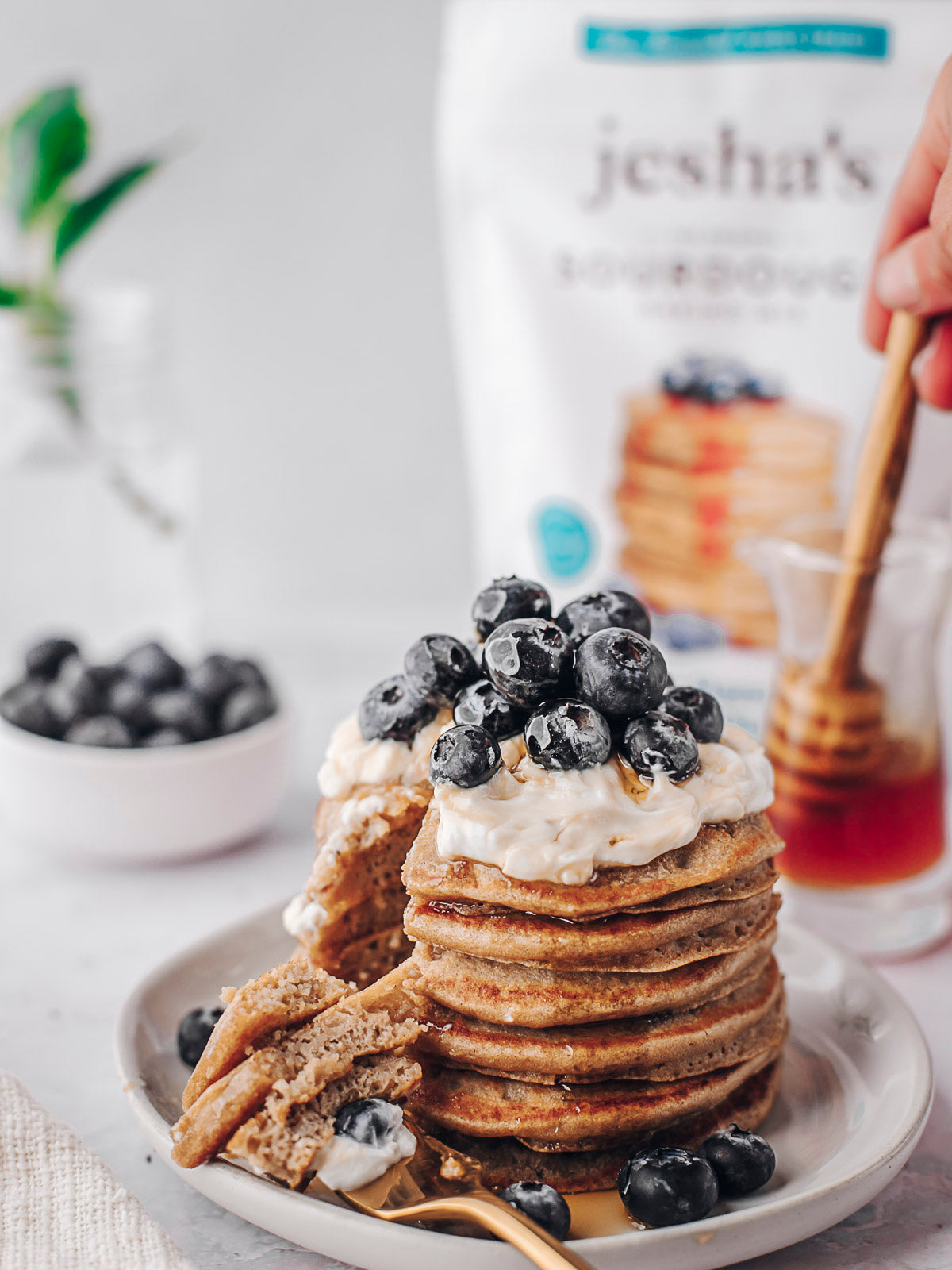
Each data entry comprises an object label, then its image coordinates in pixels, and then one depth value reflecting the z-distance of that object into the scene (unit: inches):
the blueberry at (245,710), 22.5
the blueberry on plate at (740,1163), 15.8
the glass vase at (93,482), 26.4
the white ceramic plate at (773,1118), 14.8
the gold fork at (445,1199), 14.6
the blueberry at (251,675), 23.1
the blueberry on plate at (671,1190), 15.4
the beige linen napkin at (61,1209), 15.1
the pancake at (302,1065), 15.4
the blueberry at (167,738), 22.0
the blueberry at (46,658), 23.2
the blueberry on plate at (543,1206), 15.3
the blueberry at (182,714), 22.2
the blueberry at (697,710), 16.8
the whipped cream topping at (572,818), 15.7
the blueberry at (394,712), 17.2
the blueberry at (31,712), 22.2
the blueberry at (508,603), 17.2
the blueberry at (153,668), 22.7
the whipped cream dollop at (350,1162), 15.4
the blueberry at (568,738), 16.1
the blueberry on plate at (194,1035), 17.1
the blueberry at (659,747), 16.2
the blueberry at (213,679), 22.8
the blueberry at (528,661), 16.3
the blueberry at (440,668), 17.0
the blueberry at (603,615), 17.2
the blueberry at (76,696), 22.3
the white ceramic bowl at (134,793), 21.5
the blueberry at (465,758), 16.0
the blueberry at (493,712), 16.5
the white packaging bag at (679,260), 24.4
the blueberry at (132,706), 22.2
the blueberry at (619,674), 16.2
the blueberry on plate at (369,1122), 15.5
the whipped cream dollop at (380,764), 17.3
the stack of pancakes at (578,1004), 15.8
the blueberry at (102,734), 21.9
